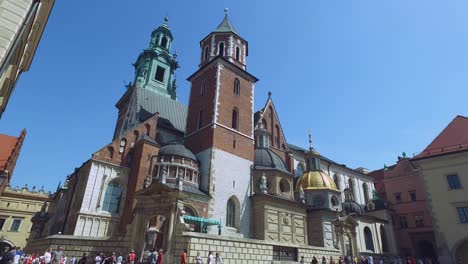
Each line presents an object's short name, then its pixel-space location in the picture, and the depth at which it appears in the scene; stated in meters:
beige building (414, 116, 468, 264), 24.94
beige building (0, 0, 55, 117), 6.45
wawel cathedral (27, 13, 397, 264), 15.52
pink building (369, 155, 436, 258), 35.41
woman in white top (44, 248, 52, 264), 13.39
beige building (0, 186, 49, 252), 38.57
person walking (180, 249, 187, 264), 12.37
